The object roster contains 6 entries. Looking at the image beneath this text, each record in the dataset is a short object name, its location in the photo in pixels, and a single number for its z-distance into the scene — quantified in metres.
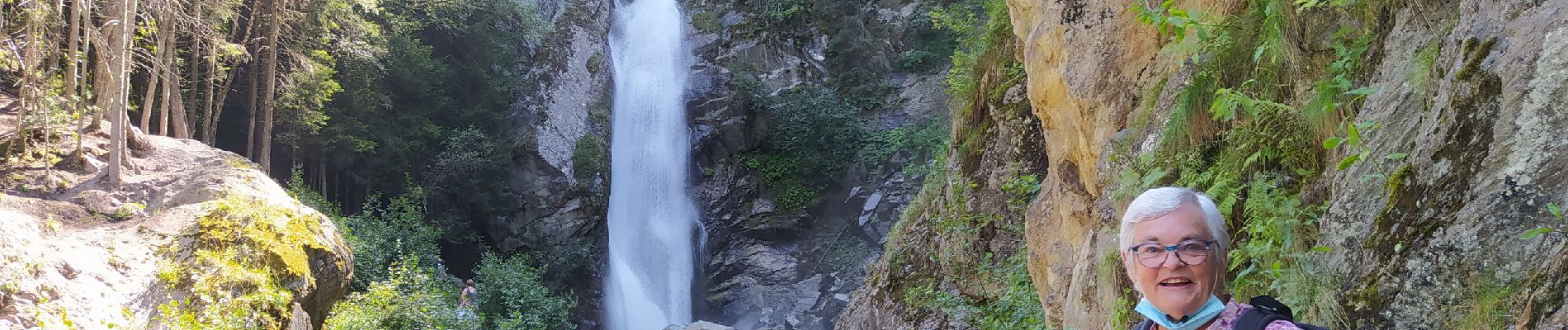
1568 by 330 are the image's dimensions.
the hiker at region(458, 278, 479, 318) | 13.97
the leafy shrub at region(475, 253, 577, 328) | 16.89
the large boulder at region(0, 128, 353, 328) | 8.01
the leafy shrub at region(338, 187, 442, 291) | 14.48
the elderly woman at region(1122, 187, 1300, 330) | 1.70
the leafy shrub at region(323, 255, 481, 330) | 11.06
